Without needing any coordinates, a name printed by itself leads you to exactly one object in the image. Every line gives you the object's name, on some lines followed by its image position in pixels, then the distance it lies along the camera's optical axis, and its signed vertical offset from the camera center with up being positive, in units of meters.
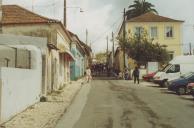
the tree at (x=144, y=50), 37.35 +2.45
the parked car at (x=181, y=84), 19.83 -0.83
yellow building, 44.64 +5.97
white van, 25.97 +0.15
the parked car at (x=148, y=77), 32.18 -0.62
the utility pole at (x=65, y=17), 28.28 +4.79
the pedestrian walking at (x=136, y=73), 29.19 -0.19
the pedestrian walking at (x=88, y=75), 31.41 -0.44
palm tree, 55.64 +11.01
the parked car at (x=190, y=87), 17.55 -0.91
